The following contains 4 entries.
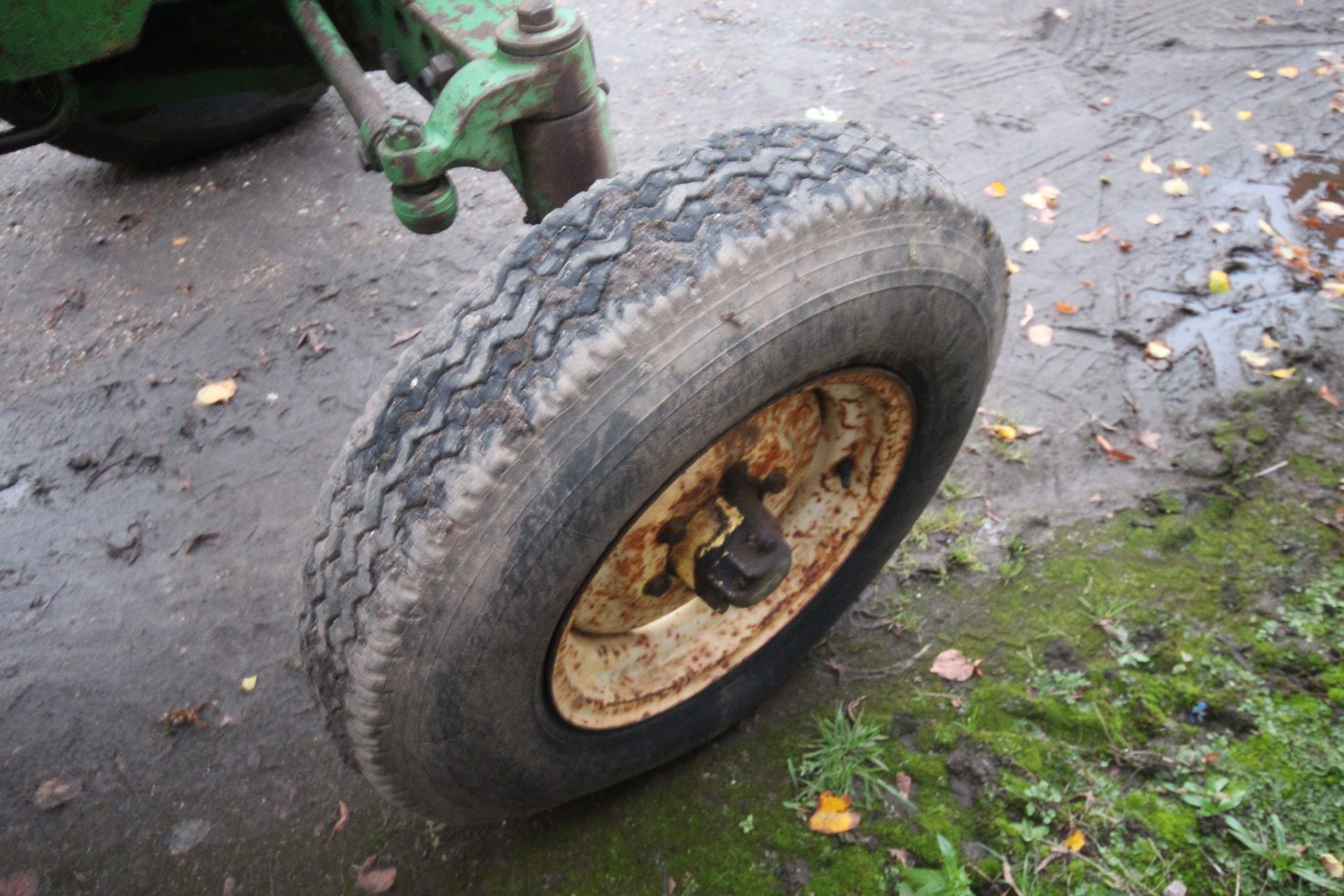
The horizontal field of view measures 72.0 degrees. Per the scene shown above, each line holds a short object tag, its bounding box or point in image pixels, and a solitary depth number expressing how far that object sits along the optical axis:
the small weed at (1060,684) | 2.31
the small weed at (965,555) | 2.64
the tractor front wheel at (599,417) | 1.41
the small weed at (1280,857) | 1.90
